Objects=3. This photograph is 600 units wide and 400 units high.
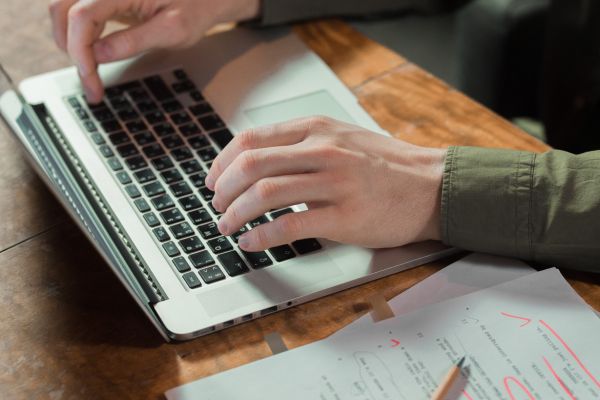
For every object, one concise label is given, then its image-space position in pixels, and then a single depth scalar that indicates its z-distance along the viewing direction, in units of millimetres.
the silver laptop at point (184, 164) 1080
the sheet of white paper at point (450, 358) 1015
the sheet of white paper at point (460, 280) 1083
